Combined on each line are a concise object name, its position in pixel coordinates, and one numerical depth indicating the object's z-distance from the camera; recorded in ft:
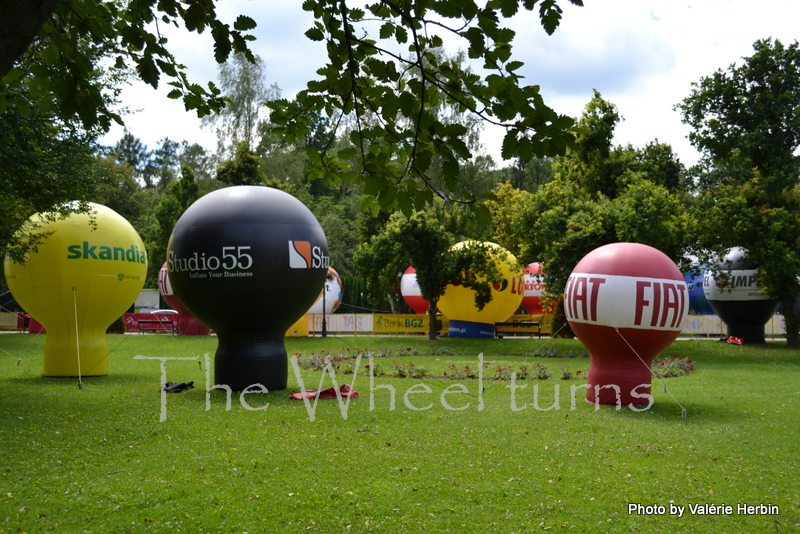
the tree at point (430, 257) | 94.48
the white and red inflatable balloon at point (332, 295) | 124.88
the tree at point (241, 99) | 153.69
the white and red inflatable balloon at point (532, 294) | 119.96
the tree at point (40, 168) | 39.32
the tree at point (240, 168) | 129.08
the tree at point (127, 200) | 178.89
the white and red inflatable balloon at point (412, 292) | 118.11
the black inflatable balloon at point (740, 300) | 88.07
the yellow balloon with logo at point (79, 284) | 49.24
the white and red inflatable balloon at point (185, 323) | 104.88
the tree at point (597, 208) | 80.07
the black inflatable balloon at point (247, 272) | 41.24
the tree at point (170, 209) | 127.75
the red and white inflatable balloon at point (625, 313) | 38.22
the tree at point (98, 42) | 15.12
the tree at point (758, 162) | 79.36
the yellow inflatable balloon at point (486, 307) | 101.81
